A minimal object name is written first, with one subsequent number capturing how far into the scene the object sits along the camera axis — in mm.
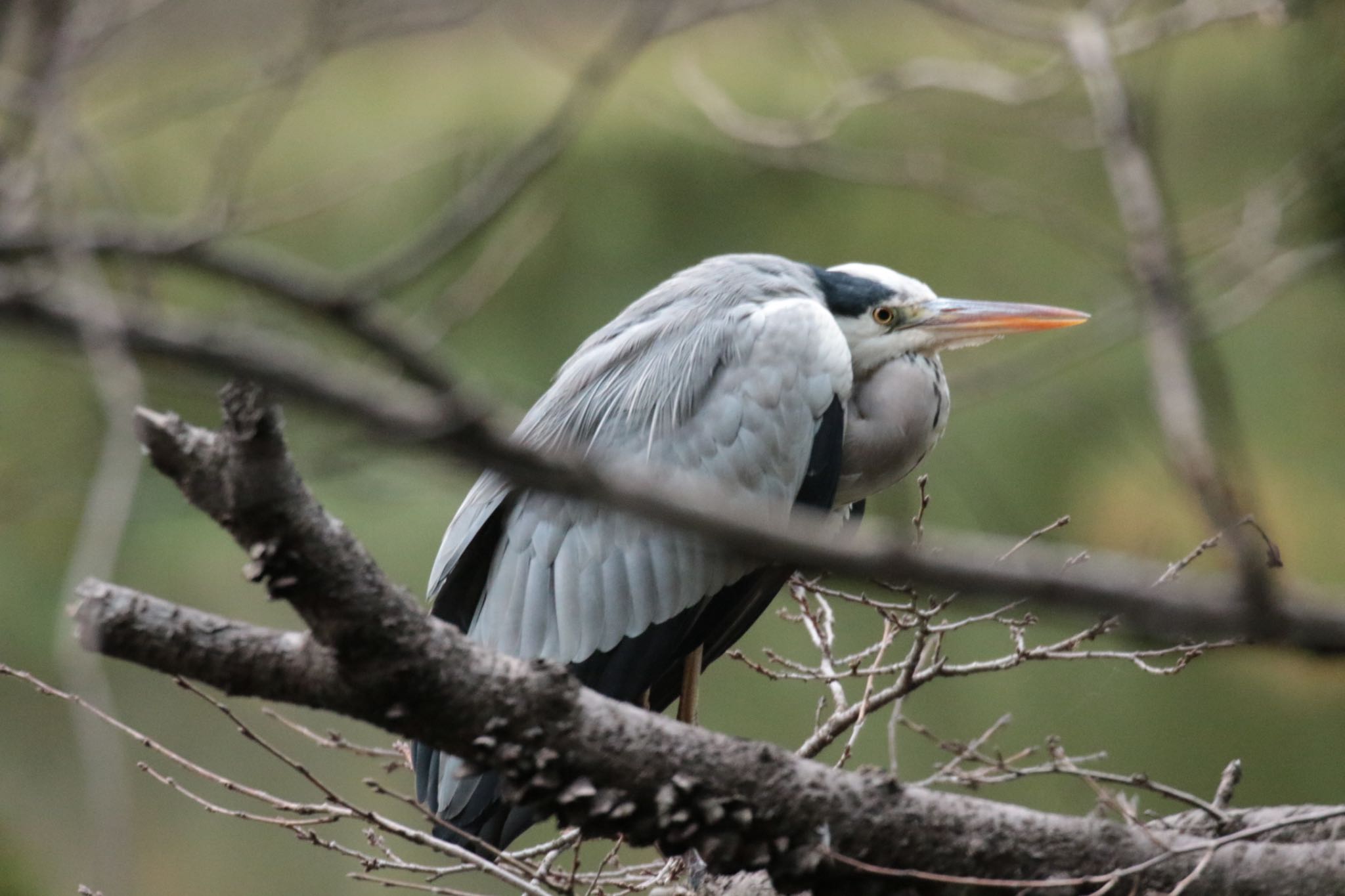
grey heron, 16271
